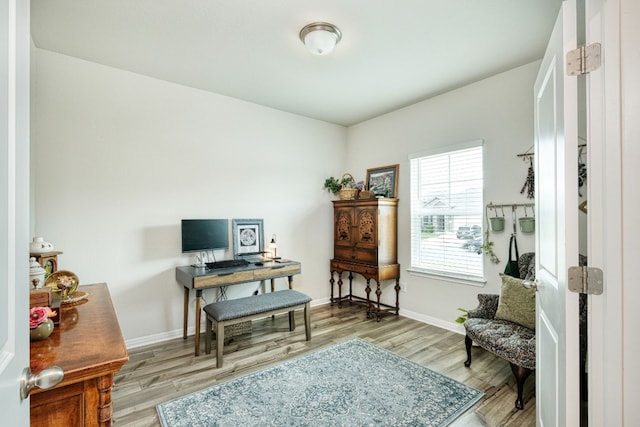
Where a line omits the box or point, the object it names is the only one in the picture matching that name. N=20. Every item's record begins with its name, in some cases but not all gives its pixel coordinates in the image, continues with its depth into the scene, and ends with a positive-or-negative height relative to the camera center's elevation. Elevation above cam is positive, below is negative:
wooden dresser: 1.00 -0.53
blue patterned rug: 1.94 -1.27
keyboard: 3.19 -0.50
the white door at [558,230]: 1.10 -0.06
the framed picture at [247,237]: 3.59 -0.24
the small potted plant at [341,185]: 4.37 +0.45
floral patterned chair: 2.05 -0.88
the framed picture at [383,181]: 4.08 +0.48
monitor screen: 3.17 -0.19
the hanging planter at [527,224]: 2.81 -0.09
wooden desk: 2.88 -0.59
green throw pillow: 2.30 -0.68
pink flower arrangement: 1.17 -0.38
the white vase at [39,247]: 1.98 -0.19
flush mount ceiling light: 2.28 +1.34
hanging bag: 2.85 -0.46
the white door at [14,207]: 0.58 +0.02
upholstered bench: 2.65 -0.85
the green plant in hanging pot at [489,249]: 3.09 -0.35
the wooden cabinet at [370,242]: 3.84 -0.34
